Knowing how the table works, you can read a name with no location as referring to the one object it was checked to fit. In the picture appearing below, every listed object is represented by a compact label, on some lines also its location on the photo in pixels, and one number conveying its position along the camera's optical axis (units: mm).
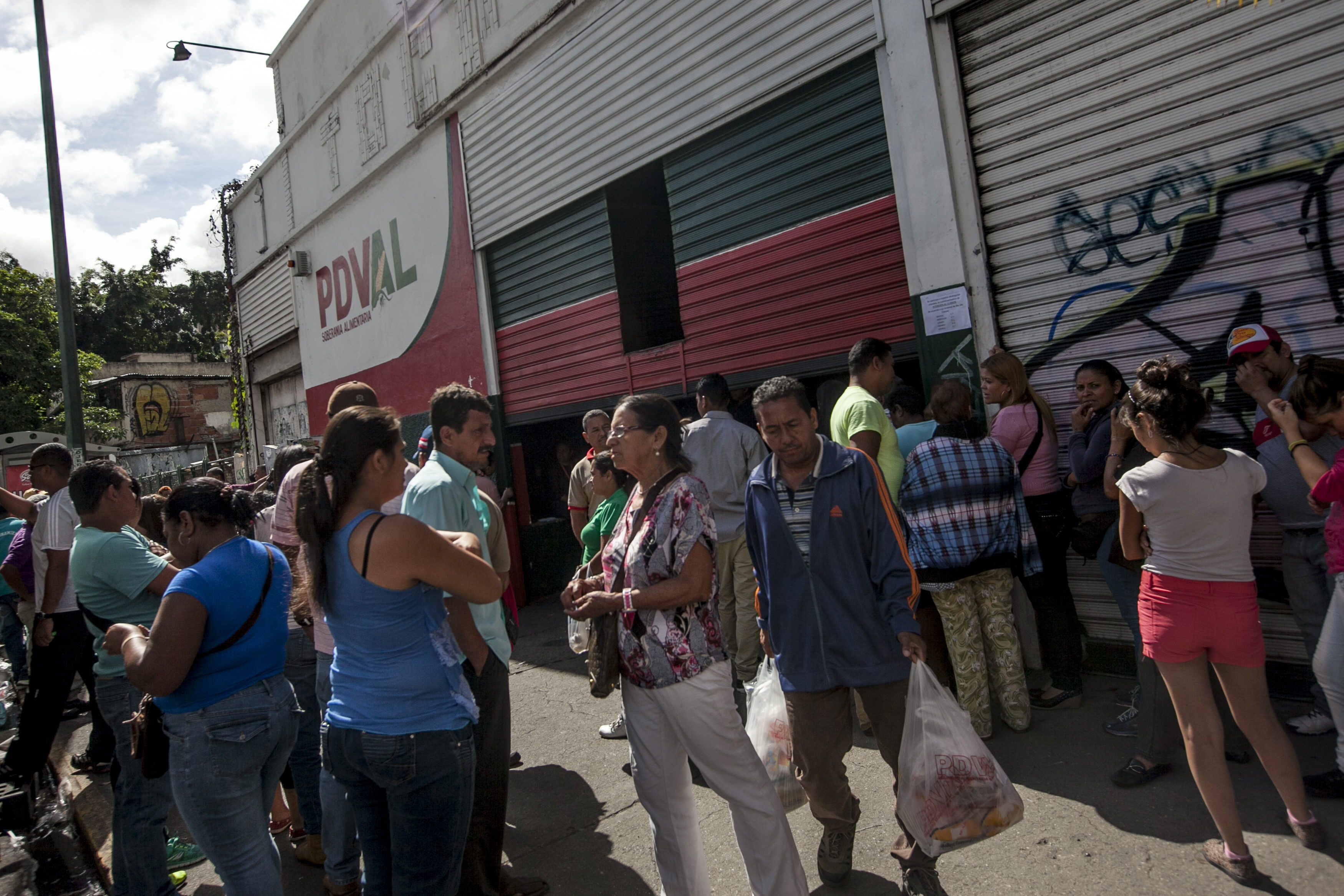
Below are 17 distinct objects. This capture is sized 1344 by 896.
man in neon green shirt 4203
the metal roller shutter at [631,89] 5785
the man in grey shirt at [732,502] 5008
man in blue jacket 2990
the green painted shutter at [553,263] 7840
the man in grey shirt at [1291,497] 3303
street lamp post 9398
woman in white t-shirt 2820
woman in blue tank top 2225
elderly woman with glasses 2678
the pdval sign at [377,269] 10000
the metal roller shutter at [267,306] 13891
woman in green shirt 4379
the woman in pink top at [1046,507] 4395
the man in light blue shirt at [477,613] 2969
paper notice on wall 4984
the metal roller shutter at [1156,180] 3854
